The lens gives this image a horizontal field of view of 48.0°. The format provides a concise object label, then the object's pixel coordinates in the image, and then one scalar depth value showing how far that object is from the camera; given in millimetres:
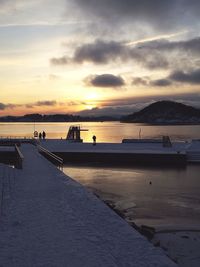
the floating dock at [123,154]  16873
